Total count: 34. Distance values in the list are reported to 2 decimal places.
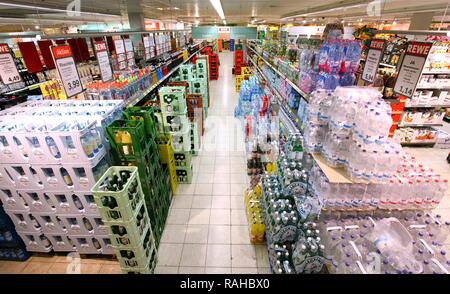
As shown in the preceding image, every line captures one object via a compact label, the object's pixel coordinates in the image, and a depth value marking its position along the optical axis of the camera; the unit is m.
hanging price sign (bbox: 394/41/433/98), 2.13
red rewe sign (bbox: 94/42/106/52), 3.59
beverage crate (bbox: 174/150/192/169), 4.33
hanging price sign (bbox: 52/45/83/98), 2.81
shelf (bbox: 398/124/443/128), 6.02
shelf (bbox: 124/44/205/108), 4.10
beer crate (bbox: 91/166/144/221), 2.18
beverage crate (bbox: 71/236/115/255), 2.95
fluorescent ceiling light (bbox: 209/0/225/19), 5.94
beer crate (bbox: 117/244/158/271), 2.58
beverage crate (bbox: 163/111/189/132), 4.15
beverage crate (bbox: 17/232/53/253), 3.01
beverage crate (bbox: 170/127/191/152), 4.21
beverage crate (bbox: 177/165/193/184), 4.48
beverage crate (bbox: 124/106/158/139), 3.07
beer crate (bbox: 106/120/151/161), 2.63
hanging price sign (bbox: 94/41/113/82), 3.63
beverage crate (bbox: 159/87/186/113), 3.98
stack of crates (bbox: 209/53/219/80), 13.83
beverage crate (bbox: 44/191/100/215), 2.66
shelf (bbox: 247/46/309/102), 2.90
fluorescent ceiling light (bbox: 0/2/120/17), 3.23
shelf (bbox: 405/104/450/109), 5.80
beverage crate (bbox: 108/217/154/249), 2.36
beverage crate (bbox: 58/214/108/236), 2.81
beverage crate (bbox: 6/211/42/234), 2.87
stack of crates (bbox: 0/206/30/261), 2.89
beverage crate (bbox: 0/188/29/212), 2.75
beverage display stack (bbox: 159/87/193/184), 4.01
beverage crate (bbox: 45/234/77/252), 3.01
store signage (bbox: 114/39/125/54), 4.76
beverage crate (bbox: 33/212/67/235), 2.86
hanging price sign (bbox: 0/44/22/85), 2.90
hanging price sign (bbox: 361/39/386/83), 2.41
